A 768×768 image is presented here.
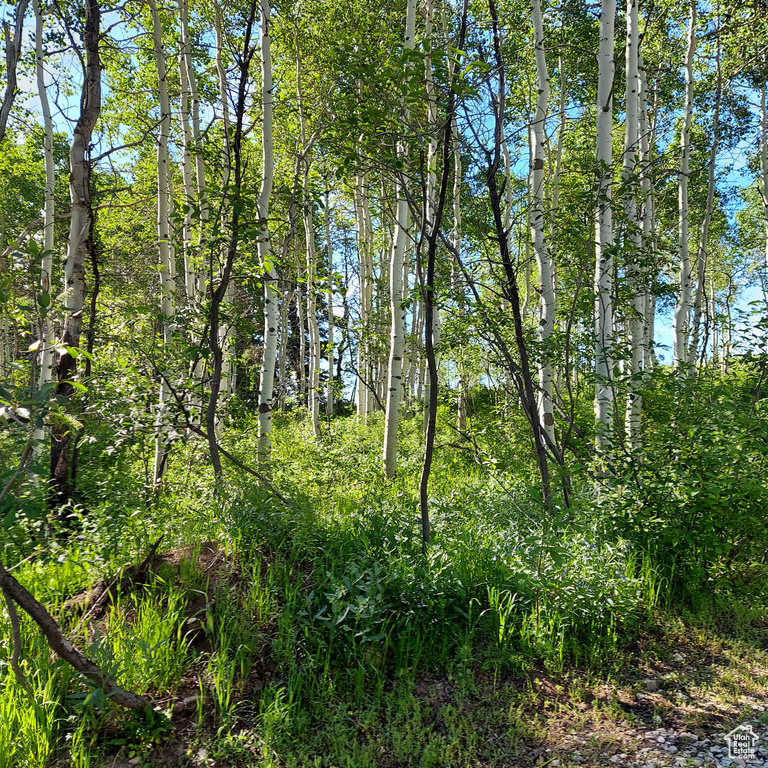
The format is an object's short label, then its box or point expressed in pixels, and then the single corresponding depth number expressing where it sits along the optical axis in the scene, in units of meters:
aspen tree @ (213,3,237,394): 3.96
